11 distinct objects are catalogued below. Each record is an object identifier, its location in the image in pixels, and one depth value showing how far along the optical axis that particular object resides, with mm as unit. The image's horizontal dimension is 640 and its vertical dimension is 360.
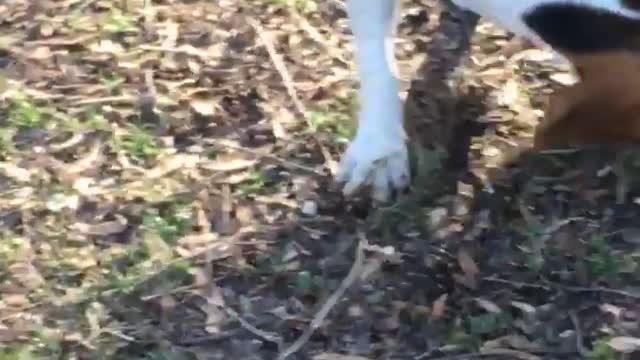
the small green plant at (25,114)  2705
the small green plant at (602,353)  2139
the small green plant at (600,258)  2281
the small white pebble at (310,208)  2447
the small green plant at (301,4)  2973
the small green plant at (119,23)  2951
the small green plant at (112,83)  2789
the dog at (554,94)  2088
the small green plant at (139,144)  2623
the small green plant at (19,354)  2221
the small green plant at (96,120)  2695
